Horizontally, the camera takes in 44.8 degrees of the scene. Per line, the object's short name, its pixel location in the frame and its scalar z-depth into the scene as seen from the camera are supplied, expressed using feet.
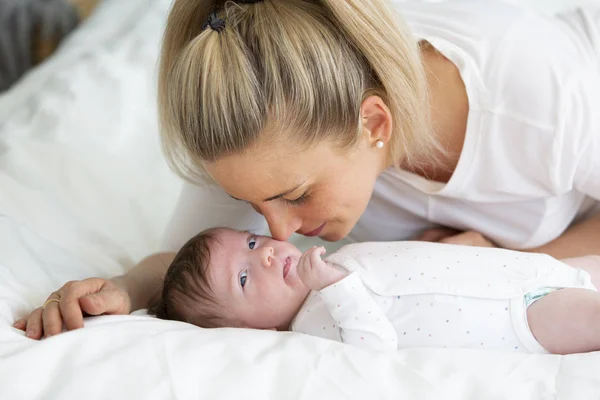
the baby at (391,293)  3.51
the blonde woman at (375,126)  3.65
